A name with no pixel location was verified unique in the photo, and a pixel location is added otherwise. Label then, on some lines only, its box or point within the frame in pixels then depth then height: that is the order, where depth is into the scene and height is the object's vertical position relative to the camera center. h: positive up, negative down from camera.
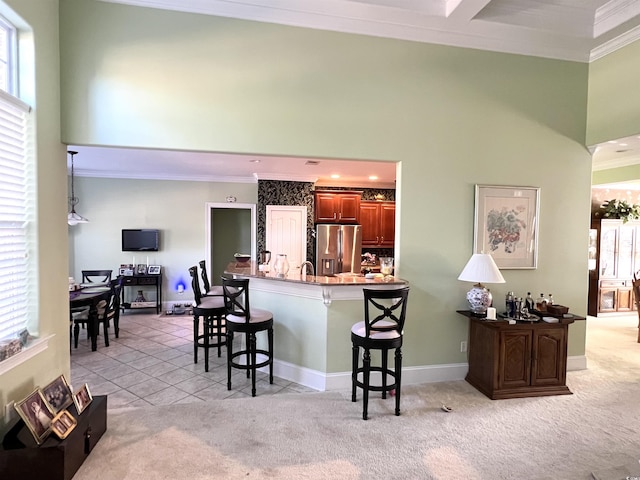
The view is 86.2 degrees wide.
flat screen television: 6.69 -0.25
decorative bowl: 4.77 -0.40
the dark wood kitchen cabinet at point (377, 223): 7.50 +0.18
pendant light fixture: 4.94 +0.37
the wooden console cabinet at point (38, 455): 1.91 -1.32
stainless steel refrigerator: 7.05 -0.36
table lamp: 3.14 -0.41
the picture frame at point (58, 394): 2.30 -1.17
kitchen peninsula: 3.32 -0.93
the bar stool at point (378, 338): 2.72 -0.89
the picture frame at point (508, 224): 3.58 +0.10
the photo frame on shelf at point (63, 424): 2.06 -1.23
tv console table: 6.45 -1.13
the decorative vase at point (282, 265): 3.79 -0.40
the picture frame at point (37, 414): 2.00 -1.15
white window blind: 2.18 +0.07
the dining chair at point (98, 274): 5.52 -0.77
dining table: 4.20 -0.95
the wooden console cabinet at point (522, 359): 3.17 -1.18
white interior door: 6.84 -0.03
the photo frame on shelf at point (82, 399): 2.37 -1.23
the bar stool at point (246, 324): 3.16 -0.90
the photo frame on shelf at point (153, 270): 6.65 -0.83
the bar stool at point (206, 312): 3.89 -0.95
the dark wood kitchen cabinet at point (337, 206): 7.13 +0.52
